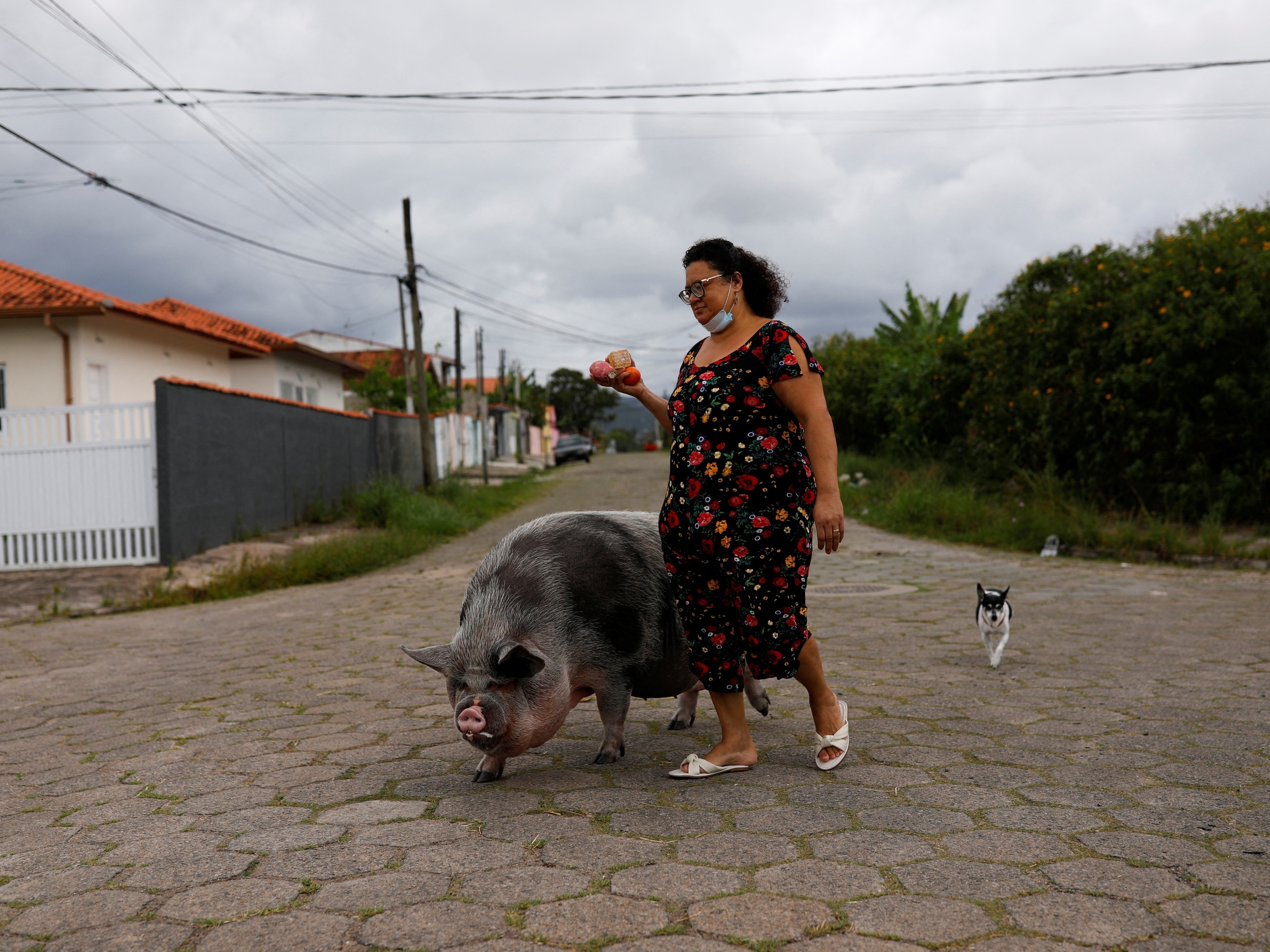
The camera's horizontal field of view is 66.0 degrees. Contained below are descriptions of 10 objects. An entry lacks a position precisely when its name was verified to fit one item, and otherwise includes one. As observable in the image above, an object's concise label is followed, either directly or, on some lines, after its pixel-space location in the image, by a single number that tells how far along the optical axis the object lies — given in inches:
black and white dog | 214.7
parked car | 1797.5
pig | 129.0
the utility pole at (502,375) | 2186.3
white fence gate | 420.2
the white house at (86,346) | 595.2
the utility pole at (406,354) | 988.6
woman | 133.3
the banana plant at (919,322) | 981.2
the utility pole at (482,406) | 1139.4
